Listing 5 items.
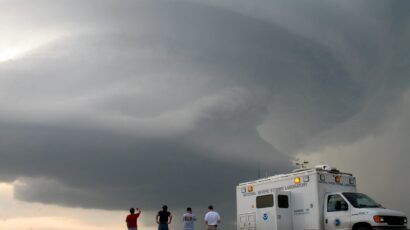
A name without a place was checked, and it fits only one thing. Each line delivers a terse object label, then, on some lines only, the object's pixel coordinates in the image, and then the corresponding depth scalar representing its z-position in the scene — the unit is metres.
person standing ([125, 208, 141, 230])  22.61
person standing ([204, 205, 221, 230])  23.20
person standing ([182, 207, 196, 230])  23.36
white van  21.06
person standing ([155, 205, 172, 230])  22.95
